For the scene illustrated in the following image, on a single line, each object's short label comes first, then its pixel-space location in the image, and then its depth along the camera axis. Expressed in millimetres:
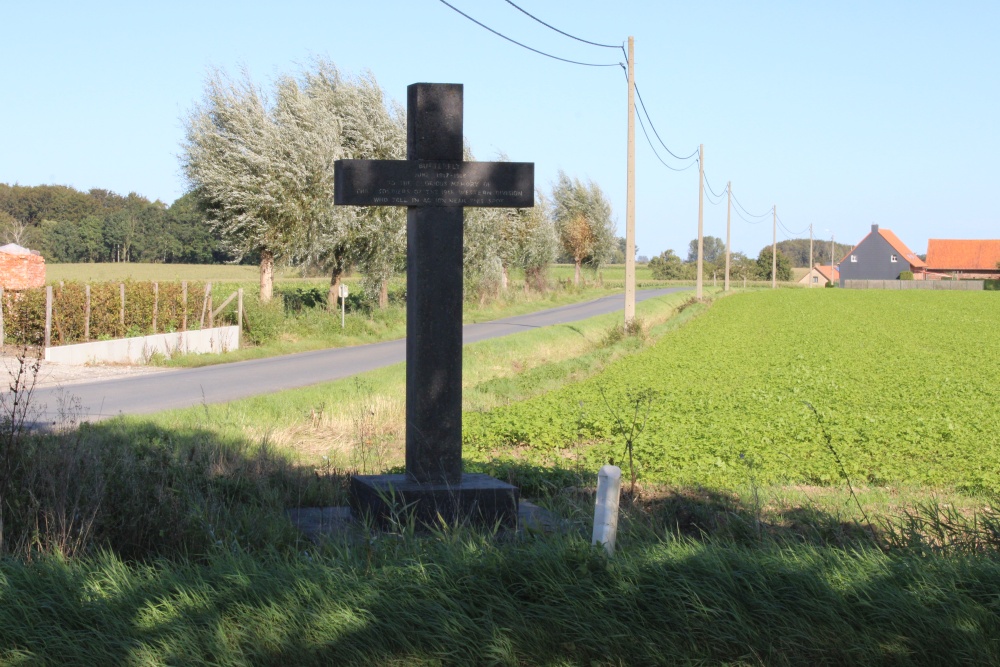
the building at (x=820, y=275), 153375
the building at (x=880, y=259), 126312
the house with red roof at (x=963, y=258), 121000
